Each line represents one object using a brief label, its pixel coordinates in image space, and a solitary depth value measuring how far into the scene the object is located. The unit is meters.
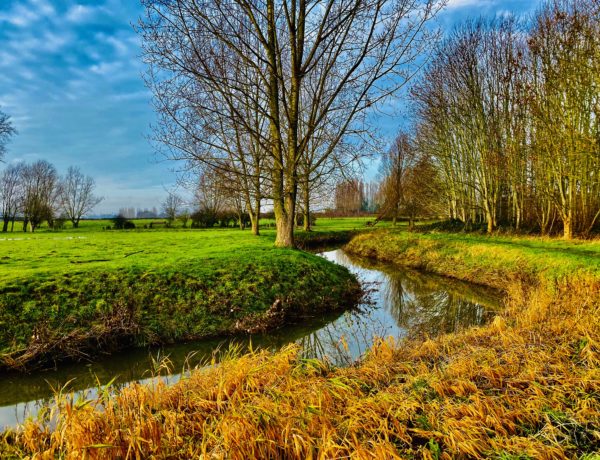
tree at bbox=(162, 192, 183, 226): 48.03
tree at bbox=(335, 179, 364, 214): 69.29
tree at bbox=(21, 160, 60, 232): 43.75
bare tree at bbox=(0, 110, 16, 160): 26.09
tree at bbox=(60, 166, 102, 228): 56.72
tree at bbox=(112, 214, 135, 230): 42.89
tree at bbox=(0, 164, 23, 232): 47.29
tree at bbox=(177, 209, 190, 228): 47.94
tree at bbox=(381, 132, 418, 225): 32.06
